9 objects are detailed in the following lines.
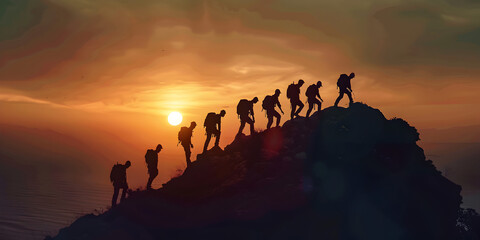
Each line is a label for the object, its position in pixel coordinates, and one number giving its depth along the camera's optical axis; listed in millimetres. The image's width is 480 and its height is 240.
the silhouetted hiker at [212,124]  20000
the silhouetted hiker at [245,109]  20172
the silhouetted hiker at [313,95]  20688
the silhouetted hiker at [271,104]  20453
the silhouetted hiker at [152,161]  18547
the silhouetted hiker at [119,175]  18266
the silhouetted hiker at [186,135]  19588
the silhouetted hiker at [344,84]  20250
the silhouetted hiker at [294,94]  20422
